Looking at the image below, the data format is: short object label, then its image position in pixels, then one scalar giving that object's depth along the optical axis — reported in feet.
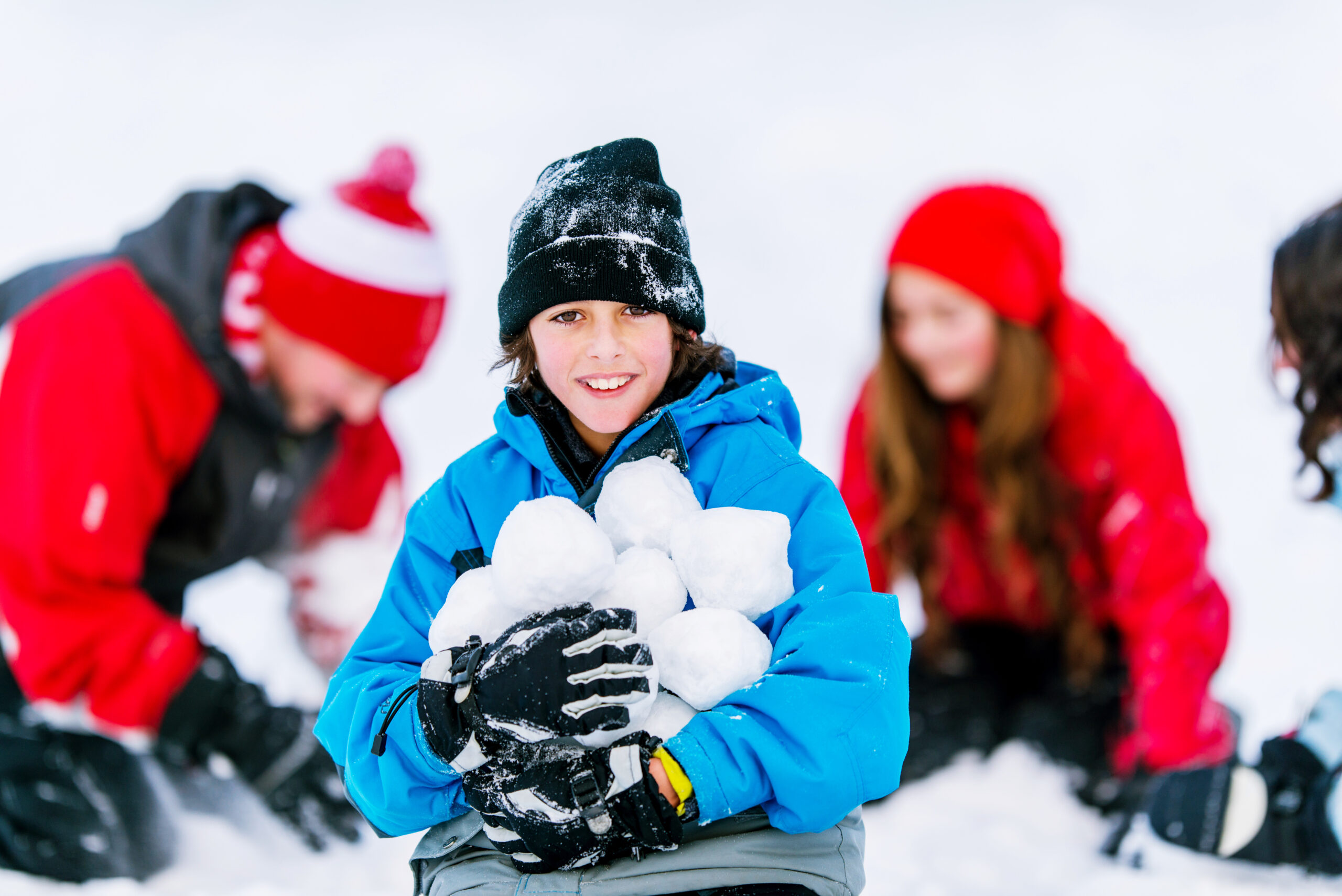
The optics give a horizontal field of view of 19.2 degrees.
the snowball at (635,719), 9.83
